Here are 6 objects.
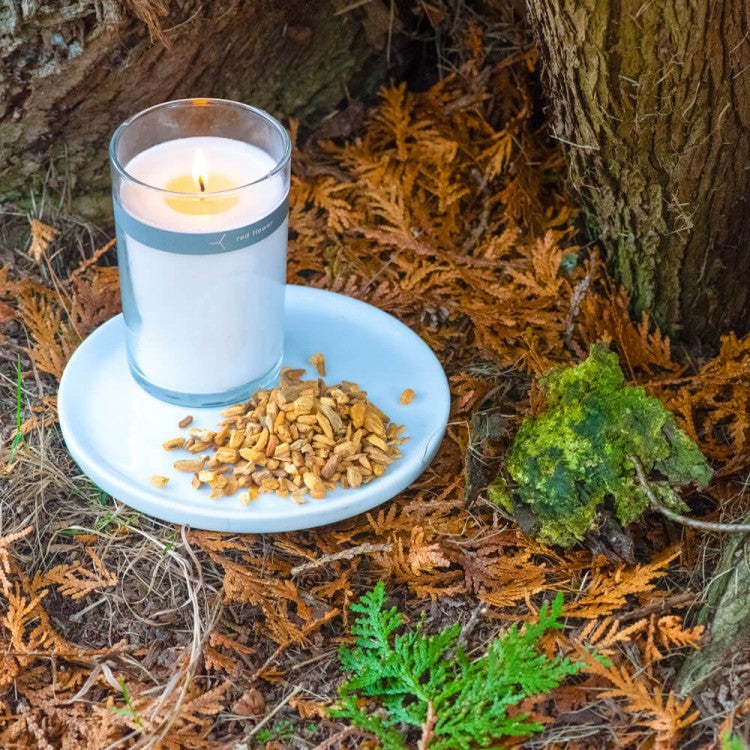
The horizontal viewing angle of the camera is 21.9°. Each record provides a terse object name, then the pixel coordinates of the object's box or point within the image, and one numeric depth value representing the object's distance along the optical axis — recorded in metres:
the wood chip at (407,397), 0.91
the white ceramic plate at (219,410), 0.86
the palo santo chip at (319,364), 0.93
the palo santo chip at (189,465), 0.88
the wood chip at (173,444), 0.88
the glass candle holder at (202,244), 0.84
